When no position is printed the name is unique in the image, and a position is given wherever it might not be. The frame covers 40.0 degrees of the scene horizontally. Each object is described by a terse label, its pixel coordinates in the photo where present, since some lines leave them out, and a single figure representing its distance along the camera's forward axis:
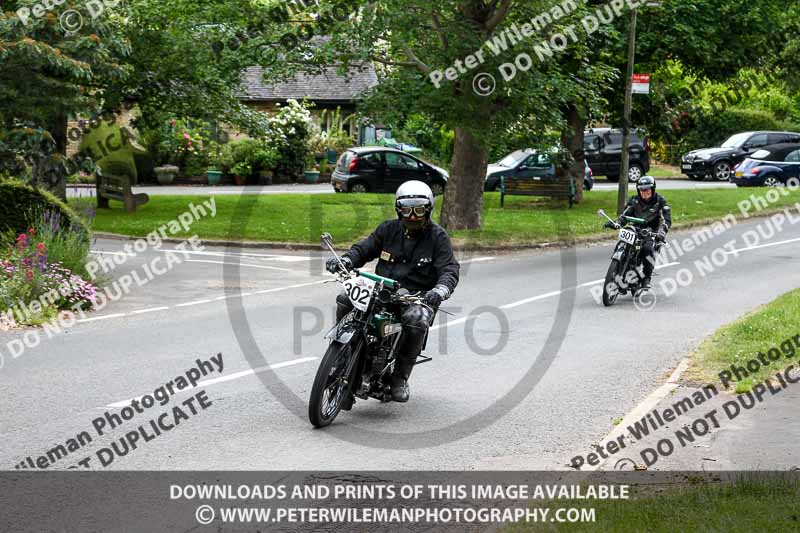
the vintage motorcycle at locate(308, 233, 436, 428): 8.10
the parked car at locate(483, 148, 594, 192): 35.44
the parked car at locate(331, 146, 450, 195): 37.09
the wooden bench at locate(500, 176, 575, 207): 30.55
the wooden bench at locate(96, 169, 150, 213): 28.12
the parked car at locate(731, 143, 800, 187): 38.94
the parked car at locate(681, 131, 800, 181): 44.25
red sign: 26.27
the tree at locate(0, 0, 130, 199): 15.47
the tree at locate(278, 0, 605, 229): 22.00
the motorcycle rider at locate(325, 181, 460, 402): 8.75
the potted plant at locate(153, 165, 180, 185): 40.97
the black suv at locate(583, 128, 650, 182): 41.78
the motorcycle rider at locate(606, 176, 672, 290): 16.17
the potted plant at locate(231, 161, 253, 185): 41.25
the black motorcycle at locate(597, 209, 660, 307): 15.72
